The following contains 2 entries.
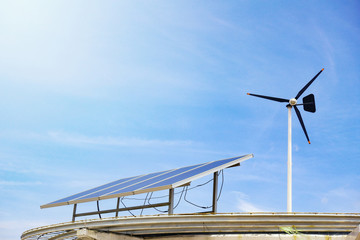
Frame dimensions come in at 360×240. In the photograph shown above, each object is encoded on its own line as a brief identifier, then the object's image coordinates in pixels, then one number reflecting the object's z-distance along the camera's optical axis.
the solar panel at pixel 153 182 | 16.21
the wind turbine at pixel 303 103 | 26.31
